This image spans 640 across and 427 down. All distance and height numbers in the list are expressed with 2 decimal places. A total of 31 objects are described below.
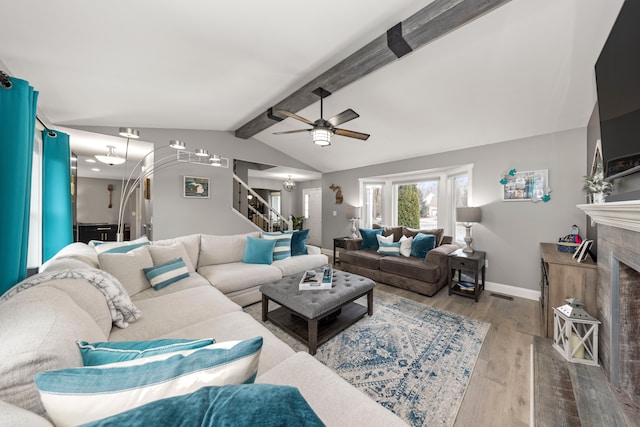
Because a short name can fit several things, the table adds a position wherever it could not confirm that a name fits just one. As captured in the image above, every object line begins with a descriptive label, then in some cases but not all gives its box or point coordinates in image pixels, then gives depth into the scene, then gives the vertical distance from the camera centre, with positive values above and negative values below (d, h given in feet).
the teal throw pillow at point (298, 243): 12.15 -1.70
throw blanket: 4.58 -1.82
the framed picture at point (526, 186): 10.20 +1.26
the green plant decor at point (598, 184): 5.88 +0.80
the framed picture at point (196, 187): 13.91 +1.46
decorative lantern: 5.53 -3.03
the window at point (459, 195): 13.28 +1.03
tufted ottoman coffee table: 6.52 -2.85
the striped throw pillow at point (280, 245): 11.33 -1.67
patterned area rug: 4.99 -4.01
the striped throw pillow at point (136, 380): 1.87 -1.47
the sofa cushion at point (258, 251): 10.74 -1.87
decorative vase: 6.15 +0.45
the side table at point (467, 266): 10.05 -2.42
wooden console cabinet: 6.54 -2.07
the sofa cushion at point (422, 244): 12.01 -1.68
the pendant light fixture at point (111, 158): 10.33 +2.36
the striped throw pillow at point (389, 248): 13.07 -2.09
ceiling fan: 8.49 +3.23
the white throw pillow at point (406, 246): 12.66 -1.86
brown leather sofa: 10.65 -2.72
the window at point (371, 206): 18.35 +0.50
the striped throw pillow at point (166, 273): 7.48 -2.12
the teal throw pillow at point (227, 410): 1.57 -1.46
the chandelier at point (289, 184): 22.12 +2.64
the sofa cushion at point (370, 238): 14.70 -1.67
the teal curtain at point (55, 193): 7.98 +0.63
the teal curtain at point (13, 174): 4.55 +0.73
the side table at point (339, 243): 16.82 -2.35
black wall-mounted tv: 3.85 +2.29
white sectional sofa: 2.15 -2.12
